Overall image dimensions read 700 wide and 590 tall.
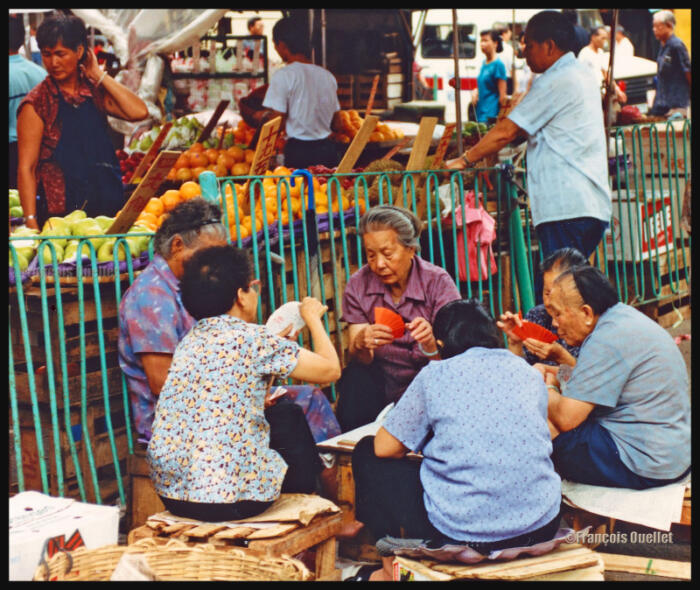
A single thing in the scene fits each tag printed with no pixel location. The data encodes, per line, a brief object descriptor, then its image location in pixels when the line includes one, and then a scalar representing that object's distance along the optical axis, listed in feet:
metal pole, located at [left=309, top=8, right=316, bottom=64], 32.83
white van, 59.26
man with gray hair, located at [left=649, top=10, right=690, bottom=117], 36.73
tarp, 29.58
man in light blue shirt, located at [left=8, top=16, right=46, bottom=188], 22.86
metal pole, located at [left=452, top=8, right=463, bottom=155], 20.43
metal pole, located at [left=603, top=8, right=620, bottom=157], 21.77
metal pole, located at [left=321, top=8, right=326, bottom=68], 30.74
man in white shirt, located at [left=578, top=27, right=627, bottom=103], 43.24
